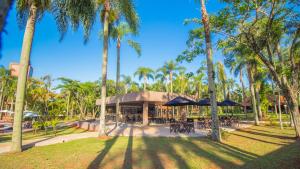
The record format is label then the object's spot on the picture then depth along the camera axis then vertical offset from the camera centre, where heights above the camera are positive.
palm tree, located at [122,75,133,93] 50.66 +7.54
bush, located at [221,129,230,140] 10.47 -1.96
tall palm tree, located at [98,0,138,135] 11.69 +6.69
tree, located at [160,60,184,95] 35.41 +7.84
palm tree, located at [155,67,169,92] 35.92 +6.54
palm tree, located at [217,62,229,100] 36.63 +7.19
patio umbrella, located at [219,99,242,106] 17.31 +0.18
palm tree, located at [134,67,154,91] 34.62 +6.62
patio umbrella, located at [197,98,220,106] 16.05 +0.18
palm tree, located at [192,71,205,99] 44.54 +6.09
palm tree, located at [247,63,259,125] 20.27 +3.35
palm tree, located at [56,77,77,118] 34.38 +4.38
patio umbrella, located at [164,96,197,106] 14.71 +0.26
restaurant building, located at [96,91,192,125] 18.11 -0.28
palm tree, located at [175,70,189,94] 39.66 +5.61
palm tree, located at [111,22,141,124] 20.90 +8.08
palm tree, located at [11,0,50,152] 7.73 +1.99
